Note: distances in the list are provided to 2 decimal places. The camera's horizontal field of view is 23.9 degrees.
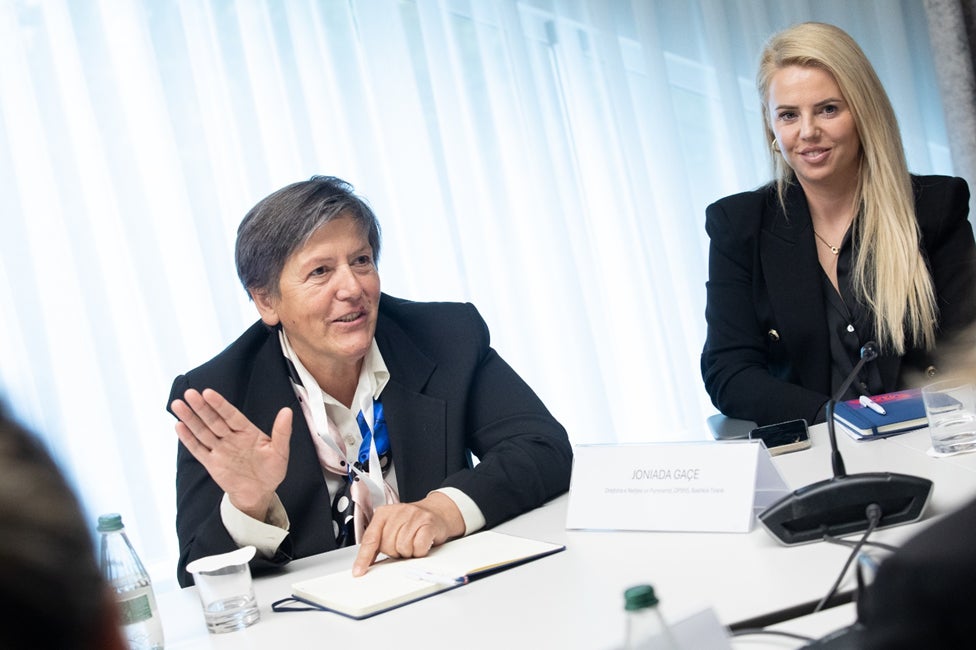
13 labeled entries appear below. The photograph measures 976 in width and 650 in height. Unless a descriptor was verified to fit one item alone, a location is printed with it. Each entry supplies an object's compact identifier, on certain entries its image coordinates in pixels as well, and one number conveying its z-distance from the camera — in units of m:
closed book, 2.90
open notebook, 2.56
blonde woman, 3.39
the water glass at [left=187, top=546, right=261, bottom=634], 2.59
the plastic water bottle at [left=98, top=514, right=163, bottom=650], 2.53
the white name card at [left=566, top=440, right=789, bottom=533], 2.61
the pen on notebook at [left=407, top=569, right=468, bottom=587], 2.58
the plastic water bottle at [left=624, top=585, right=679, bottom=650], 2.11
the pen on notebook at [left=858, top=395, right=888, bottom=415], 2.94
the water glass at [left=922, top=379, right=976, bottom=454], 2.76
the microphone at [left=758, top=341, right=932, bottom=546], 2.48
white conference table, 2.37
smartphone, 2.93
